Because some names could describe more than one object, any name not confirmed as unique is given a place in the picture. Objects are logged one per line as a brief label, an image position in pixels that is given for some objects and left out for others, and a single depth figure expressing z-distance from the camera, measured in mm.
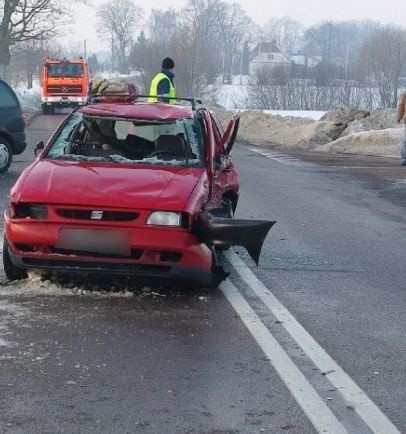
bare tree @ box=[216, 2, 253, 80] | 126688
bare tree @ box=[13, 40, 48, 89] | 72000
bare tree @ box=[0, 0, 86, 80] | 51281
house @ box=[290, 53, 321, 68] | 128150
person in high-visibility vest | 14023
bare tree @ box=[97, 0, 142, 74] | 121000
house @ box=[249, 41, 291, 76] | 134125
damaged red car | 6172
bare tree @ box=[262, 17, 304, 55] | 175000
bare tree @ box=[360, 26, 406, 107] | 79625
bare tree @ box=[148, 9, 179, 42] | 139425
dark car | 14953
